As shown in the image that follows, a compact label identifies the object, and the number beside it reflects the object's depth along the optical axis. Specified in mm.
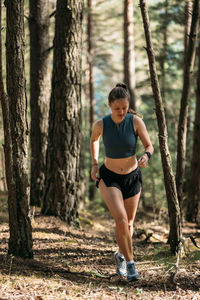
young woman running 9055
